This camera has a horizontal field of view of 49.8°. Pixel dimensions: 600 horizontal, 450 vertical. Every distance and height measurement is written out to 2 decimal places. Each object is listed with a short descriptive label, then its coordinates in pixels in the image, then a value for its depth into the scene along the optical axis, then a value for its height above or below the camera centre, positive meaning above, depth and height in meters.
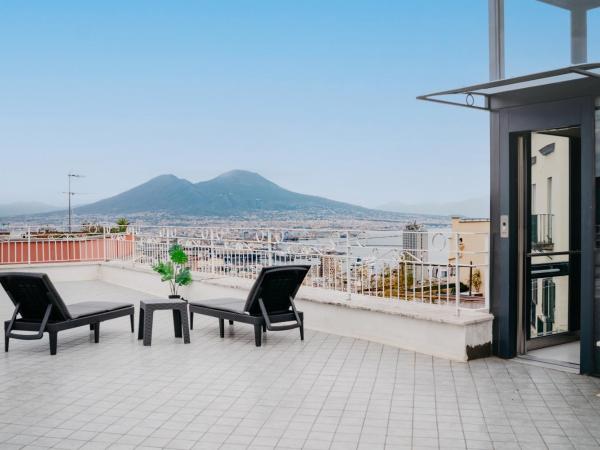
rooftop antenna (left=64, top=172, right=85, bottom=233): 26.48 +1.74
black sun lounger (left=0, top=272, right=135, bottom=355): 6.99 -1.03
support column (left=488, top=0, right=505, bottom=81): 6.70 +1.81
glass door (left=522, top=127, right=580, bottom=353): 6.93 -0.25
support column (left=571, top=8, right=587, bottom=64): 6.14 +1.71
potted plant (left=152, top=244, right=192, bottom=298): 9.10 -0.72
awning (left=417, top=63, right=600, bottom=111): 5.74 +1.21
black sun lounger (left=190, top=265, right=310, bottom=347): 7.48 -1.05
